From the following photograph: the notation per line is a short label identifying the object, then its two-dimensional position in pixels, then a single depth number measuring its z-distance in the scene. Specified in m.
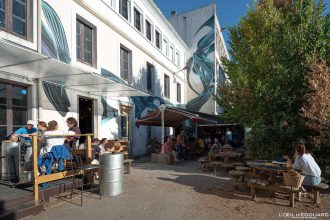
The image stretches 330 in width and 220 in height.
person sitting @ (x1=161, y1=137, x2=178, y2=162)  12.23
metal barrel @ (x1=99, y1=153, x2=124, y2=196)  6.09
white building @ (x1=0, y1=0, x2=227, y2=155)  7.36
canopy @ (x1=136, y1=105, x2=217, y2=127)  12.79
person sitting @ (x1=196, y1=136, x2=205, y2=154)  15.16
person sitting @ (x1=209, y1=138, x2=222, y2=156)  11.40
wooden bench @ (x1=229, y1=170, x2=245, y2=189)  6.69
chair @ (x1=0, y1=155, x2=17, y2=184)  6.07
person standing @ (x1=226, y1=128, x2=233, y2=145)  18.28
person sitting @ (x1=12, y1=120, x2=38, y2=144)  6.48
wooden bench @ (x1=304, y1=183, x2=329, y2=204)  5.54
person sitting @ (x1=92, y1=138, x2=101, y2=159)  8.29
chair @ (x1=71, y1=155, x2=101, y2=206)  6.23
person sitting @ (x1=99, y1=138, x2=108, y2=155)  8.65
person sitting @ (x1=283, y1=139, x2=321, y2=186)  5.71
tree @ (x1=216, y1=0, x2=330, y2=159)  7.91
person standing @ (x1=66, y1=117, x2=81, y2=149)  7.55
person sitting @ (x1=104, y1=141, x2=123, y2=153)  8.83
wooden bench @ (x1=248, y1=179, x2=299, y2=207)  5.45
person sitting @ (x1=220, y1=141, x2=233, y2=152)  11.87
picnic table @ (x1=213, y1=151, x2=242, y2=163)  10.22
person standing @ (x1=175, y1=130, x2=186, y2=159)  13.33
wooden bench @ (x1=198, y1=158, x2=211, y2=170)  10.15
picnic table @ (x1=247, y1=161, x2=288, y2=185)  6.19
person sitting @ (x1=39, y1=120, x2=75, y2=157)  5.84
